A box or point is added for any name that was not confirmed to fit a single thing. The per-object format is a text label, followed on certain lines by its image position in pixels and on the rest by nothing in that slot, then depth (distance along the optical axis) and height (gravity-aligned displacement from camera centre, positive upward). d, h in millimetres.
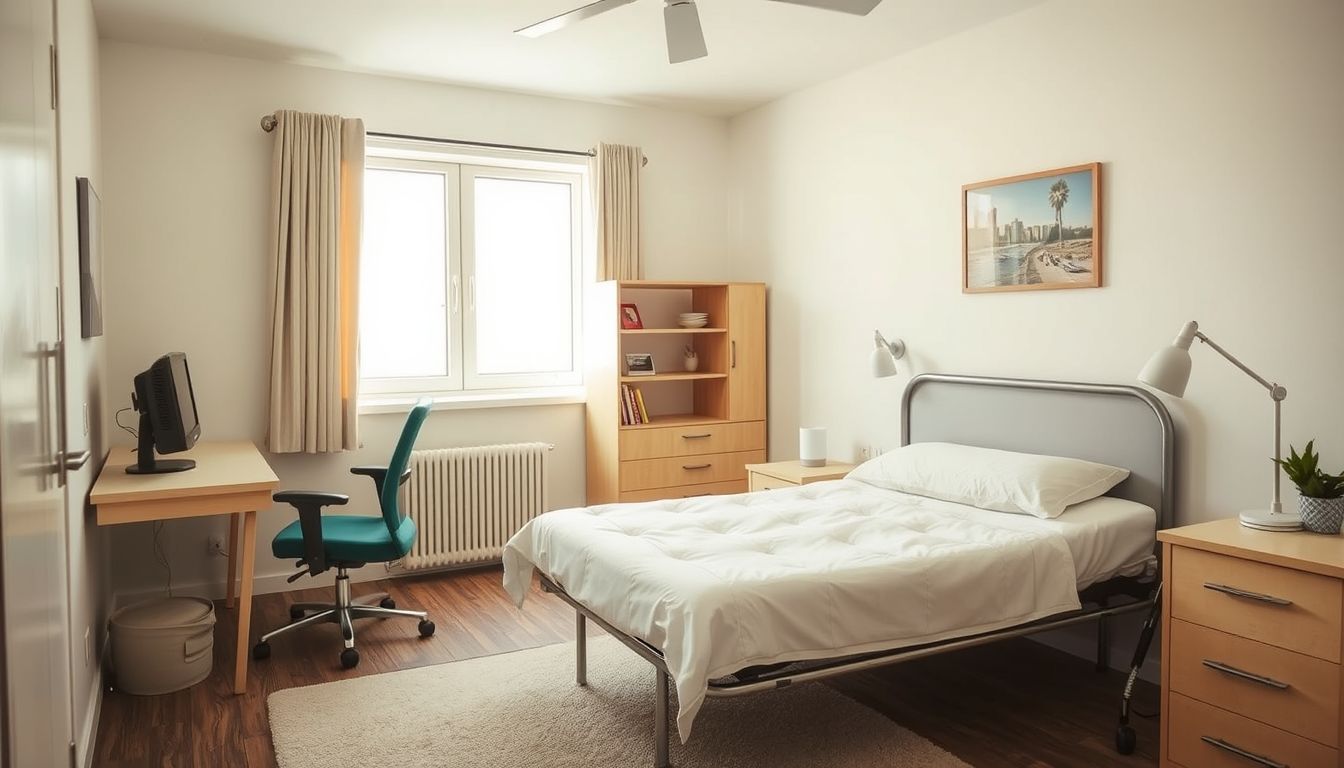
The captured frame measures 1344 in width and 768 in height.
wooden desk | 3174 -450
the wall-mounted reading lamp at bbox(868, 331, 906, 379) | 4324 -8
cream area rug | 2850 -1176
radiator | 4918 -720
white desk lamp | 2820 -42
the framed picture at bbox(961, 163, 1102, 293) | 3631 +514
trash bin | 3342 -1002
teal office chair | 3717 -708
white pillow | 3297 -440
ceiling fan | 2900 +1065
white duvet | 2471 -619
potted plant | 2643 -387
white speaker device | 4684 -421
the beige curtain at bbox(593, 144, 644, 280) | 5328 +860
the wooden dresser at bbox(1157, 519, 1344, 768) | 2369 -770
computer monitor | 3504 -187
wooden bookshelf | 5117 -185
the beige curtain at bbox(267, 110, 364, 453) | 4504 +440
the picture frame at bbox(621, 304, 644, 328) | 5340 +256
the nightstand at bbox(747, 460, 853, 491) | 4496 -546
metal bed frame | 2676 -310
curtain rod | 4531 +1155
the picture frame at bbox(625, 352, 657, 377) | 5406 -16
